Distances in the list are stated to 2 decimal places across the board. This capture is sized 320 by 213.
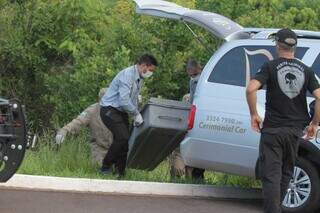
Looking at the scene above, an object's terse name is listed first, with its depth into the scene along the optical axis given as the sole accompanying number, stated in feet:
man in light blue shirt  67.36
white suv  59.26
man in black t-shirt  47.83
